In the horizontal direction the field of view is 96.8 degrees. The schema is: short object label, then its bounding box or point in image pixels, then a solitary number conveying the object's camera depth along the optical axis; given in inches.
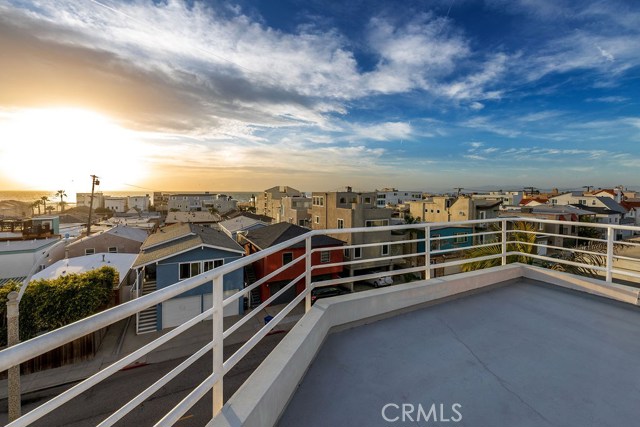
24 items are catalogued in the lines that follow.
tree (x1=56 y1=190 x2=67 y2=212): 2711.1
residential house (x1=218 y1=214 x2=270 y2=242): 1071.6
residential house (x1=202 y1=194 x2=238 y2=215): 2971.7
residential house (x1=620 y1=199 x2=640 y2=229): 1748.3
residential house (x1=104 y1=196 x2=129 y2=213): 3203.7
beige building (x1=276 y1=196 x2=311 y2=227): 1389.0
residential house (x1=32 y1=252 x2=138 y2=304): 587.5
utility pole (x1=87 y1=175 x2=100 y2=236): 1122.7
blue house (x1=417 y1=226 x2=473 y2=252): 1089.3
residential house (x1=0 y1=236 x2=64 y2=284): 703.7
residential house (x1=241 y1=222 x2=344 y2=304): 727.7
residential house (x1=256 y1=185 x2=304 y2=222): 2116.1
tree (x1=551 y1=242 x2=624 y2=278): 274.1
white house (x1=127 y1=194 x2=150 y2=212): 3356.3
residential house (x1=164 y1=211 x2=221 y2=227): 1569.9
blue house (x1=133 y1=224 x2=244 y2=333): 569.0
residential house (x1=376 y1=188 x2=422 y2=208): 2886.3
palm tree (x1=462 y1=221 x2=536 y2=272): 279.3
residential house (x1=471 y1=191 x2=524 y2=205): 2406.5
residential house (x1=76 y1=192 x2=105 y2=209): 3085.6
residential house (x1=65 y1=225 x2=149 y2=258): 901.8
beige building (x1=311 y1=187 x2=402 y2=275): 962.1
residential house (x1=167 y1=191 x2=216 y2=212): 2970.0
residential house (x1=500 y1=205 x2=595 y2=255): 1067.9
